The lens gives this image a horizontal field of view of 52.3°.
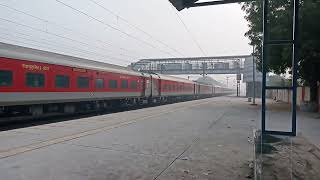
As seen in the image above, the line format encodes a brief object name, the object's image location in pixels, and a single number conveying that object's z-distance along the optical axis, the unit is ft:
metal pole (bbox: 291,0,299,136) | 15.02
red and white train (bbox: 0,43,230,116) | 43.04
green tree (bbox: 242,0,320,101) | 68.06
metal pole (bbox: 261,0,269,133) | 15.60
